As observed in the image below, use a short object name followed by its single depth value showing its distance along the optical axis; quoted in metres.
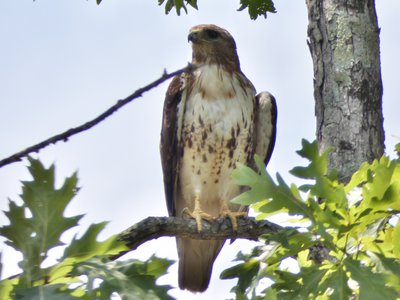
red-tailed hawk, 11.84
